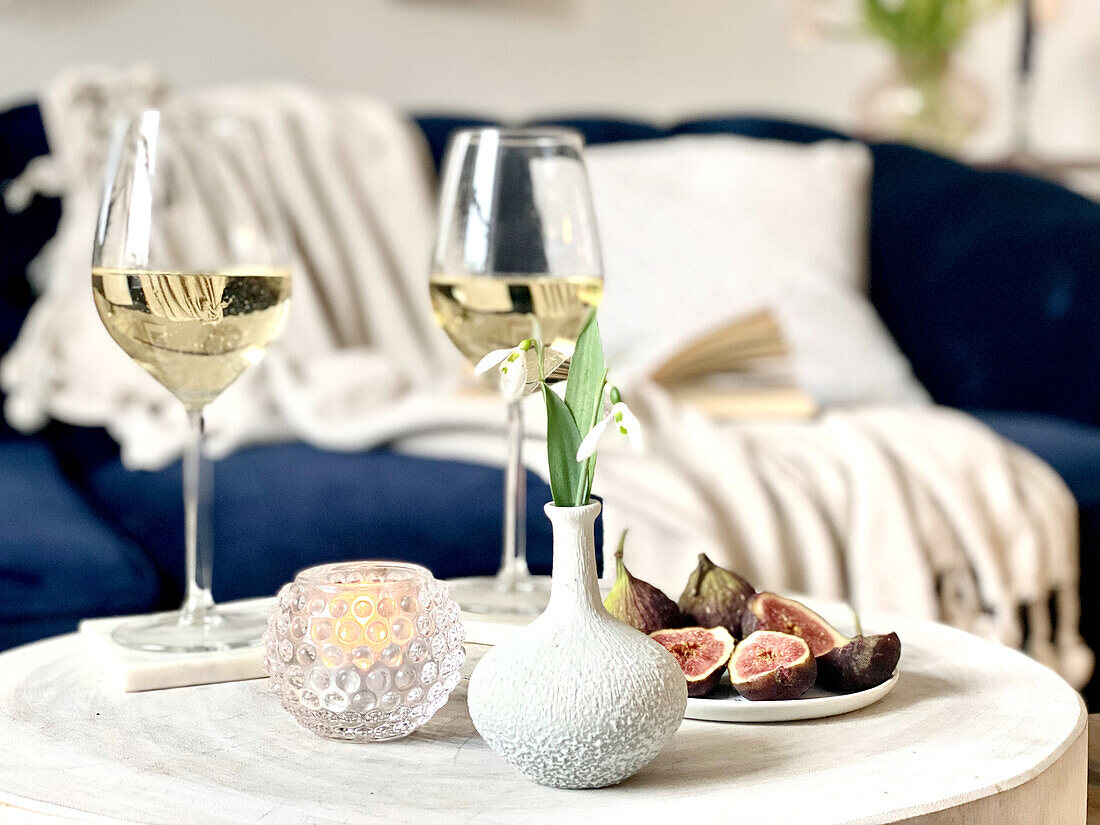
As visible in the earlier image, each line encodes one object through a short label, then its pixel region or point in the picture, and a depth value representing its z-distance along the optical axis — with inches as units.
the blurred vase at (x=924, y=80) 120.2
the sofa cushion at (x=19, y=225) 74.1
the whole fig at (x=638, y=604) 25.6
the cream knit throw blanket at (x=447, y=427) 57.3
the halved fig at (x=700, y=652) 24.5
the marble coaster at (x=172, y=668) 25.8
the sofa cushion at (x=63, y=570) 55.3
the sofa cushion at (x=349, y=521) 56.0
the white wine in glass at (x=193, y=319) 26.8
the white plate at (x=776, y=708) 23.7
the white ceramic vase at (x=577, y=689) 19.9
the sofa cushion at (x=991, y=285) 79.8
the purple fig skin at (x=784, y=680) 23.9
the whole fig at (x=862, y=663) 24.5
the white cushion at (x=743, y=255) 79.6
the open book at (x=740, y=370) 71.4
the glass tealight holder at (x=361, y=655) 22.4
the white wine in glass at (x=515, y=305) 29.7
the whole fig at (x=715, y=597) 27.2
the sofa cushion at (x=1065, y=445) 64.2
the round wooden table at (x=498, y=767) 19.3
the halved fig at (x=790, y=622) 26.7
